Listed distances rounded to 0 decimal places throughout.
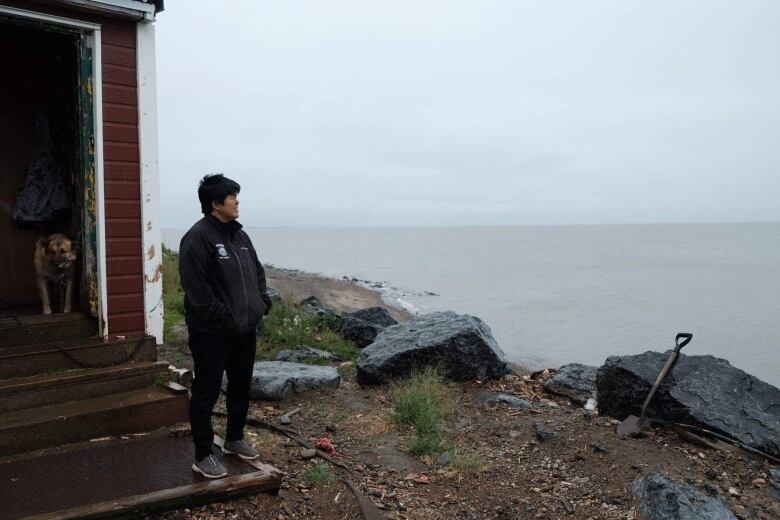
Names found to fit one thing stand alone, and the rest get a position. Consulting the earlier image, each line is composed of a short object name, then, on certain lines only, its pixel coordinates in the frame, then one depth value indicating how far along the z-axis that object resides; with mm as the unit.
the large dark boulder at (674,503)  4496
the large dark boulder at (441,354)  8055
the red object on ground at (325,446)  5688
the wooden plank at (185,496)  3727
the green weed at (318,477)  4840
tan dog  5953
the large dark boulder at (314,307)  12605
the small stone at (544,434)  6258
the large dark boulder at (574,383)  7859
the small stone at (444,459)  5712
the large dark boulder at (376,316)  13055
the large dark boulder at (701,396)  5902
